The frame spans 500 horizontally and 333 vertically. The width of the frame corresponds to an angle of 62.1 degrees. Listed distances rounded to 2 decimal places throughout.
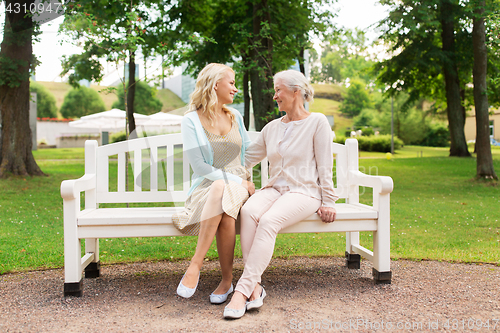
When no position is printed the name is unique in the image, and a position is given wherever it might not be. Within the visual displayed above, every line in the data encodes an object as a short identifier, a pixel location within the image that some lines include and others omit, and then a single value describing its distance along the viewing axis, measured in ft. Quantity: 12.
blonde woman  8.79
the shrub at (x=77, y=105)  152.15
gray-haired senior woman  8.87
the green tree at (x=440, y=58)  47.55
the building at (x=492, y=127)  126.21
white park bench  9.27
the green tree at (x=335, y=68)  205.33
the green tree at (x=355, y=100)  200.75
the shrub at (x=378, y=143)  89.45
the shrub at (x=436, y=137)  112.47
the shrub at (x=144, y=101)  129.49
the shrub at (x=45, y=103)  147.33
